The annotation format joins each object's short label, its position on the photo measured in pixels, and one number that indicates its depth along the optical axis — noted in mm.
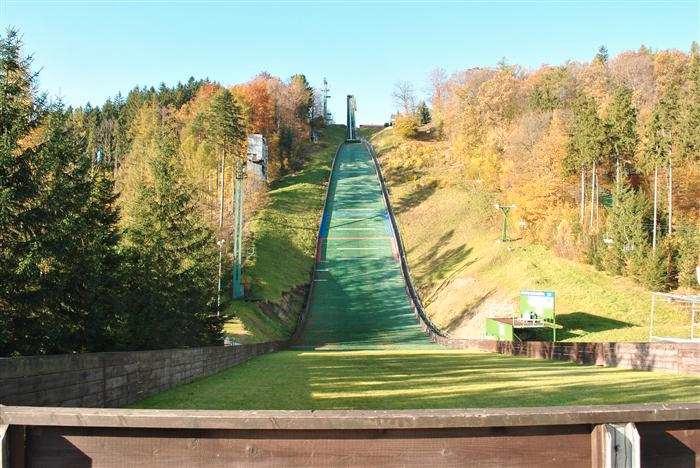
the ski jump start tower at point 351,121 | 143612
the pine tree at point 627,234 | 40188
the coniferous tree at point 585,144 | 48969
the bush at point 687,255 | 37750
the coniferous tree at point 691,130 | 42812
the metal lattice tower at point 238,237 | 41875
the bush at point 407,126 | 116250
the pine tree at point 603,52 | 133925
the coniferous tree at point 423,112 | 136500
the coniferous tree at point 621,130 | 49438
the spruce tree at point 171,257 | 21125
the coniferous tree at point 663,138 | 42406
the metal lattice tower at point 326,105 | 165625
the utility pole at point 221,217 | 44044
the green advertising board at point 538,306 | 33125
